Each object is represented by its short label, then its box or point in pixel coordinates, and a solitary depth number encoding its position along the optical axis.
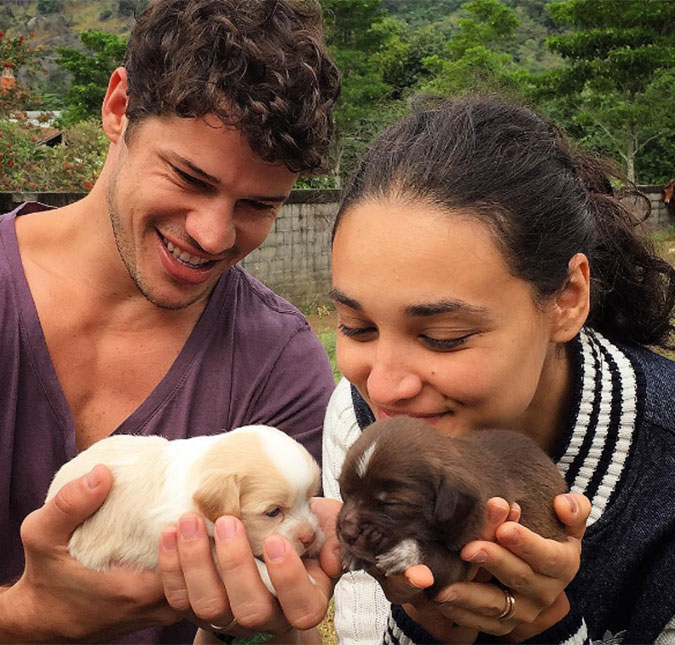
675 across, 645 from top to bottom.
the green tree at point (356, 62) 32.66
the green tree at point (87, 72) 32.03
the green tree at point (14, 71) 12.94
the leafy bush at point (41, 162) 12.13
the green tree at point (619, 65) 27.48
